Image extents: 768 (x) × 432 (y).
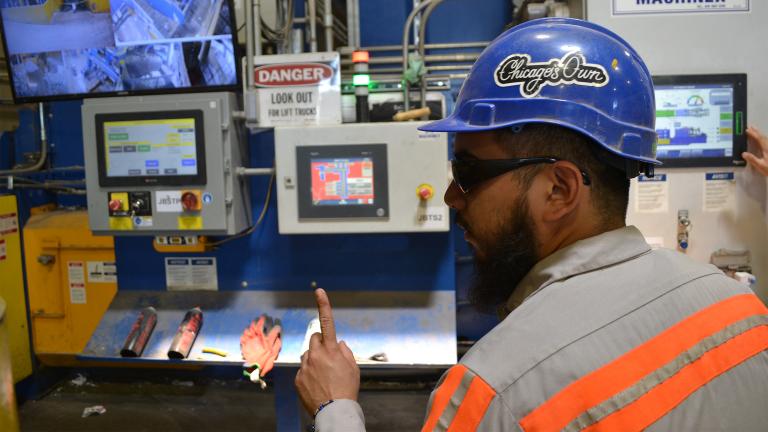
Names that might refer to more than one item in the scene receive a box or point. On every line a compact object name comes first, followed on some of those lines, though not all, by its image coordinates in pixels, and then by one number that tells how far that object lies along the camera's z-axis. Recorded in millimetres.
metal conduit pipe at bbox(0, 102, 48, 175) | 3555
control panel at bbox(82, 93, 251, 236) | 2307
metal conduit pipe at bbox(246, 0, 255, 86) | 2342
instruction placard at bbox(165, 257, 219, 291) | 2557
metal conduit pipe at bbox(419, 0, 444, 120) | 2576
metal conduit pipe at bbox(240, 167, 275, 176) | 2396
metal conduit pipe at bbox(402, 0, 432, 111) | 2576
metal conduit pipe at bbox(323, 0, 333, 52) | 2543
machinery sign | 2197
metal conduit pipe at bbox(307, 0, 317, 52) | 2465
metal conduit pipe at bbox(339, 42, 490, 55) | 3348
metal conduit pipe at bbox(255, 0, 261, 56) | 2342
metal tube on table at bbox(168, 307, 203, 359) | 2279
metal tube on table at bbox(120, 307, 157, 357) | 2316
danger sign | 2289
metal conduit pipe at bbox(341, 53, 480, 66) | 3248
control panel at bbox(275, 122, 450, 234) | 2234
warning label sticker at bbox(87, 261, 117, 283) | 3242
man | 755
